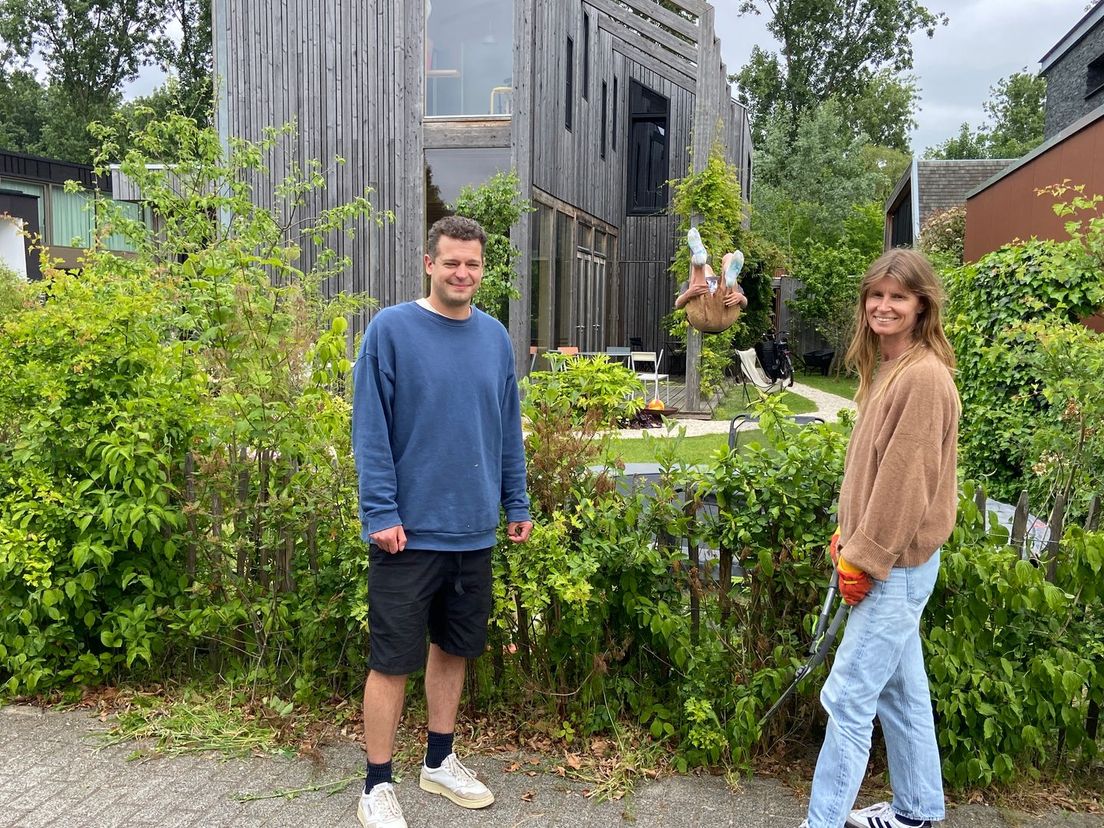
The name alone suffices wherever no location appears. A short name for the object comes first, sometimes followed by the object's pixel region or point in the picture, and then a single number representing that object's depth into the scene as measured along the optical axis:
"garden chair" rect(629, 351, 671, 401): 16.11
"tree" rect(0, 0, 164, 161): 38.03
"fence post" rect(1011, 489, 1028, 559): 3.06
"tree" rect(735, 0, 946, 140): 40.69
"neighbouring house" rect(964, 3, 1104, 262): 8.27
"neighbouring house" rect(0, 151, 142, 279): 25.02
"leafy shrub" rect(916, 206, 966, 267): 17.68
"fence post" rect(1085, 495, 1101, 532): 3.28
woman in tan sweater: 2.35
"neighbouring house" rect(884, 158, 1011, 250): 21.88
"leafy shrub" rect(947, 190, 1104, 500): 6.32
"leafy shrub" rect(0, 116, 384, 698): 3.42
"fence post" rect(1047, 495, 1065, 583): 3.01
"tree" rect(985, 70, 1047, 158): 52.28
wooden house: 13.57
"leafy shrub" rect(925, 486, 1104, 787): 2.86
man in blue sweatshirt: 2.76
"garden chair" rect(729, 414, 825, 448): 4.30
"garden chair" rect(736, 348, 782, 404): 15.80
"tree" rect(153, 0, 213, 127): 38.06
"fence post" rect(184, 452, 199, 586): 3.60
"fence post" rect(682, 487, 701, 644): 3.20
